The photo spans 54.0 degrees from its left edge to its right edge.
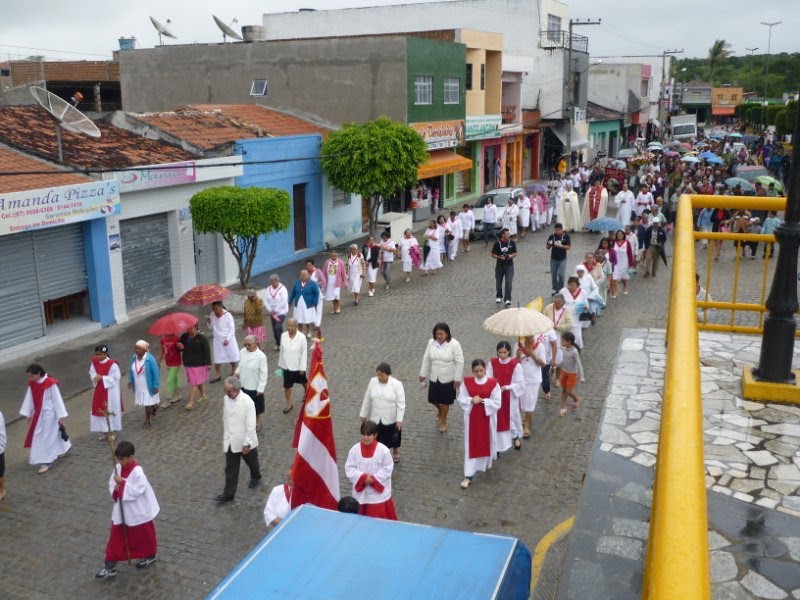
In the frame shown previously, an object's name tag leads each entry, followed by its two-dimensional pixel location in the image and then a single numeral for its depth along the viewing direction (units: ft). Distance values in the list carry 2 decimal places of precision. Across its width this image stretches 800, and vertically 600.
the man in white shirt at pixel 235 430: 27.63
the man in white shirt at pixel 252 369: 32.71
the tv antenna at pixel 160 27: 91.30
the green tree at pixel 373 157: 73.61
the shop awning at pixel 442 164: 91.33
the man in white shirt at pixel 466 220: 78.02
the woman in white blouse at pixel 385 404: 29.14
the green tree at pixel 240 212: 51.98
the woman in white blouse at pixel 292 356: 35.94
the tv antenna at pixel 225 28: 91.04
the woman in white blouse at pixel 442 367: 32.50
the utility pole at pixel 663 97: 236.84
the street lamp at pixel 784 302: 17.90
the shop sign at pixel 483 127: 108.47
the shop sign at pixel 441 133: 91.93
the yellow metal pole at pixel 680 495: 4.75
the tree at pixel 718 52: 319.88
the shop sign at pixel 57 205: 43.80
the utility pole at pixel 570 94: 132.26
